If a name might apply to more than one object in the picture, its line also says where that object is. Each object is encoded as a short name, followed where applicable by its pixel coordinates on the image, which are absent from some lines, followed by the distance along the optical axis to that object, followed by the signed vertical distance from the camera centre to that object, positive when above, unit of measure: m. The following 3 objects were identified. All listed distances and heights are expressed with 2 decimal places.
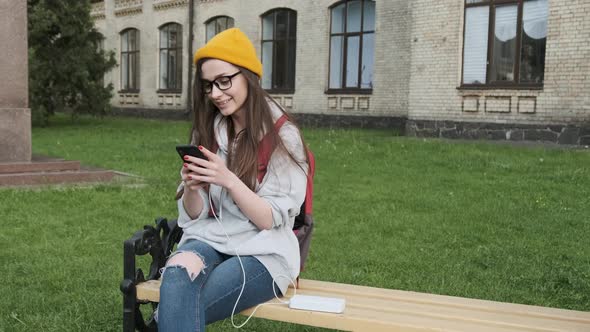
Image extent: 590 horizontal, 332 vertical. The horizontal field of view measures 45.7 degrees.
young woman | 2.62 -0.38
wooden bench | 2.46 -0.76
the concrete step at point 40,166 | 8.68 -0.87
